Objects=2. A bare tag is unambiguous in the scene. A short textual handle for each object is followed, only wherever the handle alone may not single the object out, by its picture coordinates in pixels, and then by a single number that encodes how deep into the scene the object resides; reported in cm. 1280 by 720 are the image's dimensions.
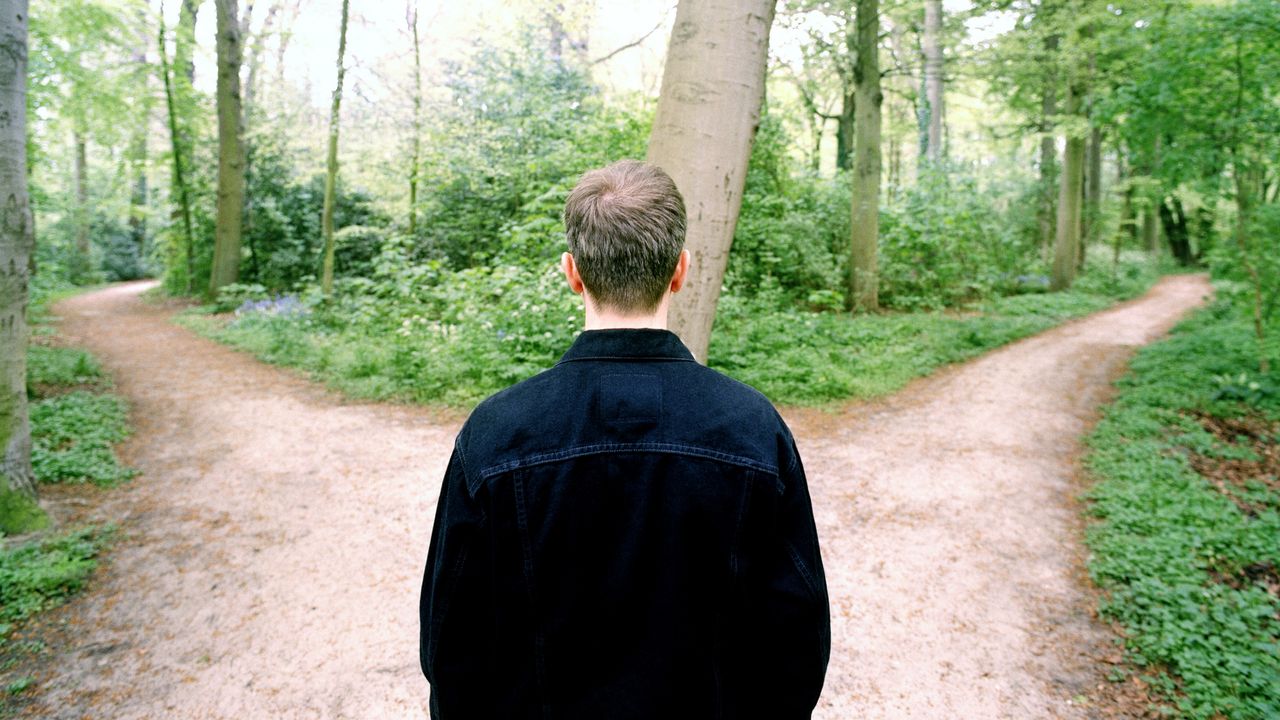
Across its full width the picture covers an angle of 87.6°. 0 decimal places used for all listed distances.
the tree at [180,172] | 1656
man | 128
